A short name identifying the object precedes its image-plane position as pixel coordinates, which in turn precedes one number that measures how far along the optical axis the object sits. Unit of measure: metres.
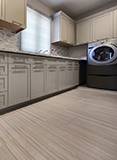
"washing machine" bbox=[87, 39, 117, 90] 2.07
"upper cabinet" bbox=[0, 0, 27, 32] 1.39
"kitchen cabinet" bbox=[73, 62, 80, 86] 2.24
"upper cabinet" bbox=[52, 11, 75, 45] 2.41
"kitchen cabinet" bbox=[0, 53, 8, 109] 1.01
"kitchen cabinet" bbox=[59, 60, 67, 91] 1.82
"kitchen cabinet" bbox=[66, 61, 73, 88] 2.02
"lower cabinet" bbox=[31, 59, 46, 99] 1.33
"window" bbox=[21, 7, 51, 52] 2.03
